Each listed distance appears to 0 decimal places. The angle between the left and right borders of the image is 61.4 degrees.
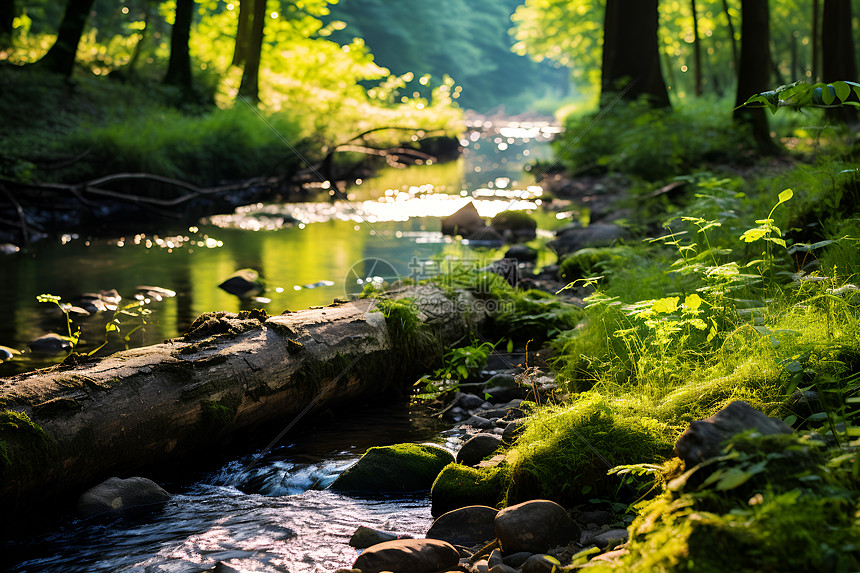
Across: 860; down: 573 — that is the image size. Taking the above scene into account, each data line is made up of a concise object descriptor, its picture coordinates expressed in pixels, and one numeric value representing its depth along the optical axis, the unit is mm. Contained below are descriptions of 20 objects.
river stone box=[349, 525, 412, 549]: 3273
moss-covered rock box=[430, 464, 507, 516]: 3547
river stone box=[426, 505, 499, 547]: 3244
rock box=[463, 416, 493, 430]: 4785
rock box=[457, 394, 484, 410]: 5189
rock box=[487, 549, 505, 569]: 2902
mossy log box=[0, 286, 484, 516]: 3549
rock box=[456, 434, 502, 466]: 3980
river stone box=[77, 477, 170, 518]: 3621
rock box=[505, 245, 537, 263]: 9875
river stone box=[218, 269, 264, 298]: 8547
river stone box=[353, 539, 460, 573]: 2898
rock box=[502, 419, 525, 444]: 4047
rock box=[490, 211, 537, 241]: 12219
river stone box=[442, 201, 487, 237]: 12414
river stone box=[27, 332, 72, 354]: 6180
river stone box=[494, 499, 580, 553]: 2943
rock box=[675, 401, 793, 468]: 2359
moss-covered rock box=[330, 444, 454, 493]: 3951
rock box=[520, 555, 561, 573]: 2744
